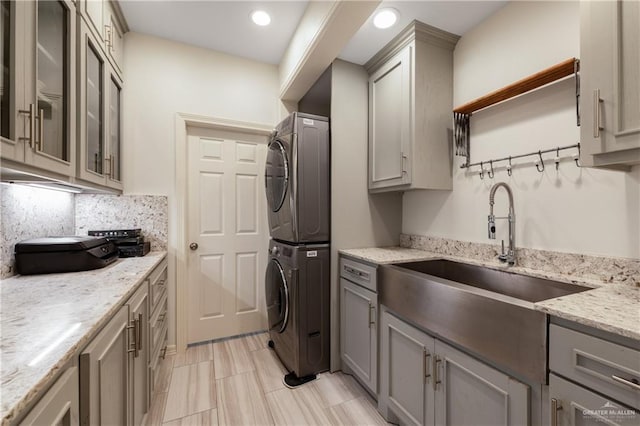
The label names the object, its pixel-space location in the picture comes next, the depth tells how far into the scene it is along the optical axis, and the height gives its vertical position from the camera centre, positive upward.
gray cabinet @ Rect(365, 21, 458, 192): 1.86 +0.74
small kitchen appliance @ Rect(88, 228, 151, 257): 1.92 -0.19
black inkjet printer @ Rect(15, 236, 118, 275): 1.36 -0.21
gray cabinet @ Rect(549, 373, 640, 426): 0.72 -0.55
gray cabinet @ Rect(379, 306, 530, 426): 1.00 -0.75
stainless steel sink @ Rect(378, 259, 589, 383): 0.92 -0.41
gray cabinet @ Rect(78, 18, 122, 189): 1.43 +0.61
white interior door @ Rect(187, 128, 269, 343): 2.46 -0.18
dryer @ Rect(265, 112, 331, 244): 1.94 +0.26
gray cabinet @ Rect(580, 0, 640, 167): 0.94 +0.48
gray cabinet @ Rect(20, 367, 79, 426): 0.54 -0.42
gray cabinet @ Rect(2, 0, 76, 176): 0.93 +0.51
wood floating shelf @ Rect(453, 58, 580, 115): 1.30 +0.70
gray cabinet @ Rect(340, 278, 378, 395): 1.70 -0.80
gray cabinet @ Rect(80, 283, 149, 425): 0.76 -0.55
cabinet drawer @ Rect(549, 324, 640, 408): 0.70 -0.42
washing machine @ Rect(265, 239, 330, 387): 1.93 -0.69
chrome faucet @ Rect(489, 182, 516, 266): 1.51 -0.08
